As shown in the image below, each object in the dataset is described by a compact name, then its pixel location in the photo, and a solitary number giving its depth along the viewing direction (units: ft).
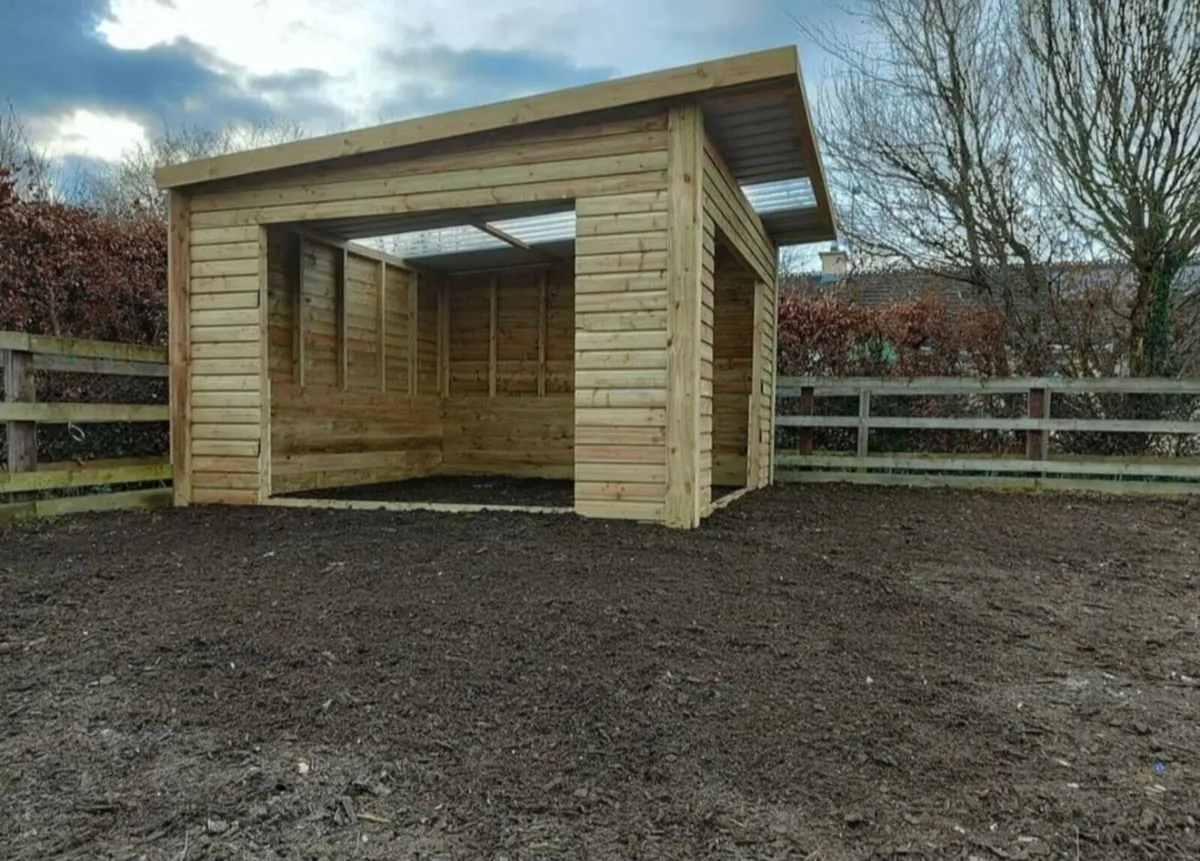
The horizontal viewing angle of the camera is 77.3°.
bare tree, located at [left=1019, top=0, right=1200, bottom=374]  23.90
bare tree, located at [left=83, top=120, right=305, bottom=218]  43.96
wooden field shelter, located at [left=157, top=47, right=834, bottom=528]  14.98
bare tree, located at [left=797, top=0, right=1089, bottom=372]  28.32
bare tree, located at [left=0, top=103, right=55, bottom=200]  31.24
